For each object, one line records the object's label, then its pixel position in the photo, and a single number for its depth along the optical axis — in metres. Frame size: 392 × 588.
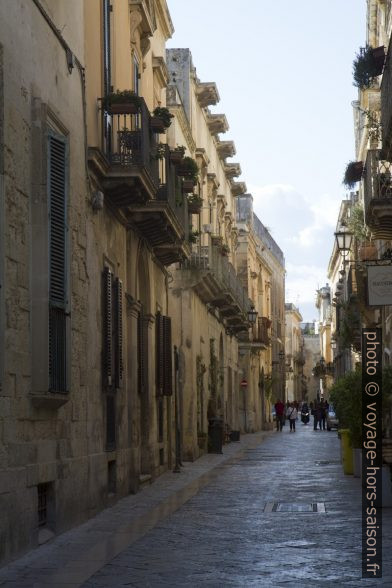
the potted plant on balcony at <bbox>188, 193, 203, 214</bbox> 25.70
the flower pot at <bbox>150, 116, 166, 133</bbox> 18.64
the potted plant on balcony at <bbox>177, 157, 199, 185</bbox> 22.80
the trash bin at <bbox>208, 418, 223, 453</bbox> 33.44
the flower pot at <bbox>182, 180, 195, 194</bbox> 23.70
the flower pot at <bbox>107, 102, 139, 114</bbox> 16.94
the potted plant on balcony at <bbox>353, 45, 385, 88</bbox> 20.64
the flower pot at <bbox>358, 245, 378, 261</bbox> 37.88
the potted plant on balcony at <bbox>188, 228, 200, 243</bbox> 26.10
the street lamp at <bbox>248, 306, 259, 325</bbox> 48.36
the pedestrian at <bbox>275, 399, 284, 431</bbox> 58.31
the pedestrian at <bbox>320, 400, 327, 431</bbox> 61.34
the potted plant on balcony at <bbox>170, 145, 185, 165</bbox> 21.94
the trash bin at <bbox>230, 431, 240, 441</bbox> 42.20
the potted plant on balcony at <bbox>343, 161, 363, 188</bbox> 22.89
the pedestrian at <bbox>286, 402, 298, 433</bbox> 57.60
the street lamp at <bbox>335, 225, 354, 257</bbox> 26.05
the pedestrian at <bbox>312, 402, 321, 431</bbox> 60.12
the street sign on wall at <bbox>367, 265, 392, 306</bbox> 17.42
